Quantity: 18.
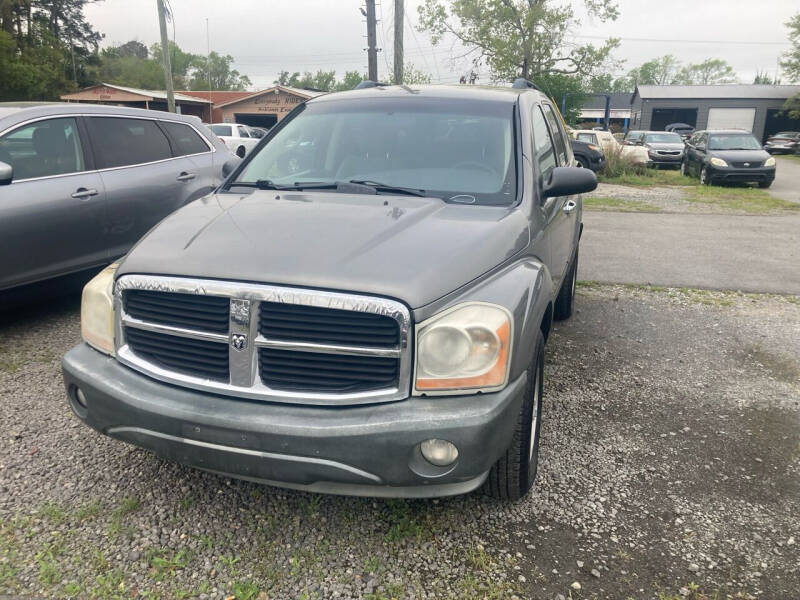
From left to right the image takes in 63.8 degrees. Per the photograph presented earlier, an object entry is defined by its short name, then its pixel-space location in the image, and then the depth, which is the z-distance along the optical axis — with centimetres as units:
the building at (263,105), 4228
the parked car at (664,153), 2438
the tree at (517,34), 3681
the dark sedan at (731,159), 1759
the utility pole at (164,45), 2705
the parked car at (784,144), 3891
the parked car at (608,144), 2033
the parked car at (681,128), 4266
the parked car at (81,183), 463
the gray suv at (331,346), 222
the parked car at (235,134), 2167
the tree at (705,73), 12425
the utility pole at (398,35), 2100
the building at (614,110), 7184
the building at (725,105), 4881
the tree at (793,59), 4622
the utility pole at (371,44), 2172
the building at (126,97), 3703
